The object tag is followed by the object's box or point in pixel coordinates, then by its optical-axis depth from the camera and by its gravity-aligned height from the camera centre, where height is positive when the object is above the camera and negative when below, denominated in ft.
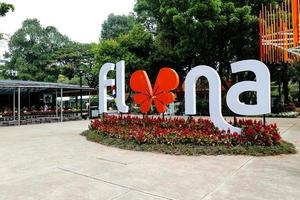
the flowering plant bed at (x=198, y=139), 21.00 -3.94
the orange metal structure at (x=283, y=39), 21.81 +8.50
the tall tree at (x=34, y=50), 119.95 +31.58
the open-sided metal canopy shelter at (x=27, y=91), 47.13 +3.91
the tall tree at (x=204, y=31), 49.34 +17.38
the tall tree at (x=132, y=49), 67.00 +17.00
